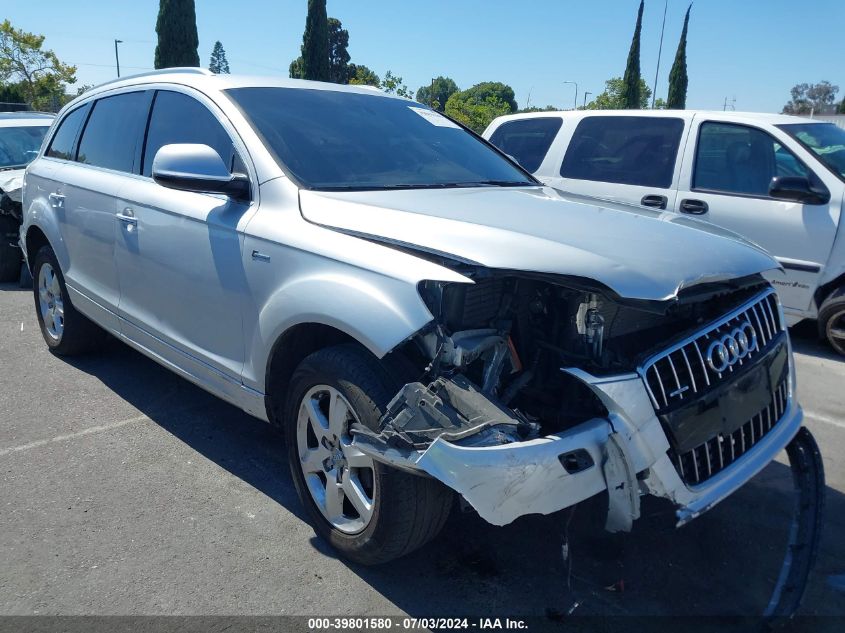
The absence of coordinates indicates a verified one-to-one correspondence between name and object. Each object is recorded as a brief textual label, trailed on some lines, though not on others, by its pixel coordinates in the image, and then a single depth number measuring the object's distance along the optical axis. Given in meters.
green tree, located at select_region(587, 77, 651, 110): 38.11
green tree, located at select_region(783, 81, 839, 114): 61.81
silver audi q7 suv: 2.24
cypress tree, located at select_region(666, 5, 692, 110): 39.84
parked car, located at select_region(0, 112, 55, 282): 7.74
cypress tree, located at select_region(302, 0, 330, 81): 29.34
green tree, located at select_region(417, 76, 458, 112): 86.81
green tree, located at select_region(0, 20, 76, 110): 38.06
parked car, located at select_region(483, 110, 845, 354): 5.62
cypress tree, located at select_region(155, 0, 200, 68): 26.09
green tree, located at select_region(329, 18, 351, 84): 62.41
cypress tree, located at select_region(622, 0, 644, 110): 37.38
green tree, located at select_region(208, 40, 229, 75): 92.28
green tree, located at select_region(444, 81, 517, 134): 27.52
